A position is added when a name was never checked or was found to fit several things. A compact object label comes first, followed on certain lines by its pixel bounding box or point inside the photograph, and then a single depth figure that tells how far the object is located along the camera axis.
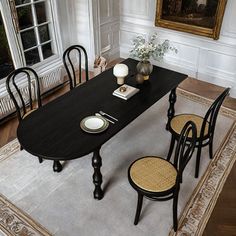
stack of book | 2.51
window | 3.27
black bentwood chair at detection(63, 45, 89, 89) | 4.30
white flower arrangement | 2.61
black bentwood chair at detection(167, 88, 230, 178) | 2.23
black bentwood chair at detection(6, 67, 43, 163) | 3.38
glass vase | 2.67
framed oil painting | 3.51
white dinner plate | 2.12
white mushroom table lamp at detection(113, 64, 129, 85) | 2.61
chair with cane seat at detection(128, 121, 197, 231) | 1.83
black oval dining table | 1.98
